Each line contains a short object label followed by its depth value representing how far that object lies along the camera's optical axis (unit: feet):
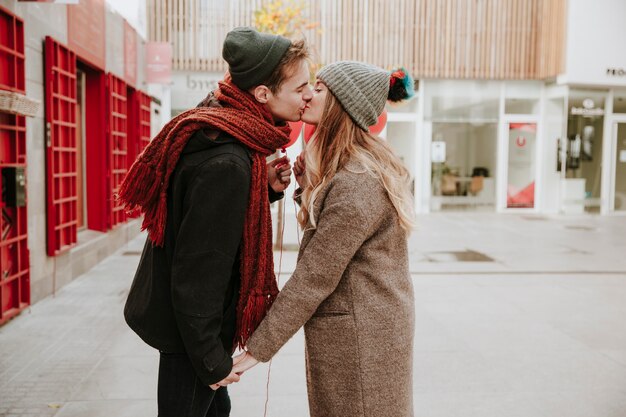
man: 5.82
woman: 6.19
